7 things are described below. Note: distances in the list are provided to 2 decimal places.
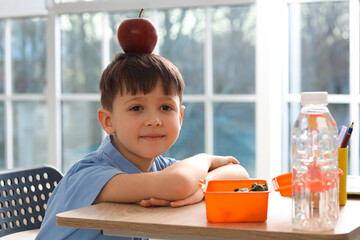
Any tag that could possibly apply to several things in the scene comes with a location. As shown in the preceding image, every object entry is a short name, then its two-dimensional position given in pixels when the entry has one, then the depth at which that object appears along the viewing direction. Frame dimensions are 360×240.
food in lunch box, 1.44
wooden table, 1.33
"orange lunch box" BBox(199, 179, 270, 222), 1.39
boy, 1.55
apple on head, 1.70
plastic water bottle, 1.36
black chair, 2.04
